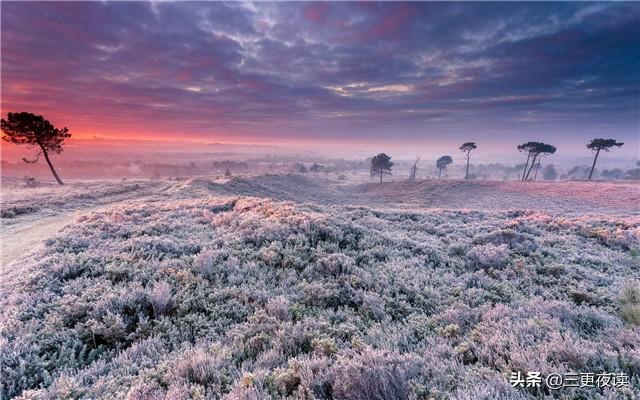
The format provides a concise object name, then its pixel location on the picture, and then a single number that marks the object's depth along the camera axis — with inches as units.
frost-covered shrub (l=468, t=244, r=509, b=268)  372.8
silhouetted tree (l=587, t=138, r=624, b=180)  2679.6
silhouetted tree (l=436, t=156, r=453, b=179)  4979.8
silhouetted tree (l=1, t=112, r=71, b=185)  1674.5
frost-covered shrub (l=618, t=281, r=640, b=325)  233.3
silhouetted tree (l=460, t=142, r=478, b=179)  3631.9
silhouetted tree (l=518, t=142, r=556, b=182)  3011.8
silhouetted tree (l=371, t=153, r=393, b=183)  3932.1
